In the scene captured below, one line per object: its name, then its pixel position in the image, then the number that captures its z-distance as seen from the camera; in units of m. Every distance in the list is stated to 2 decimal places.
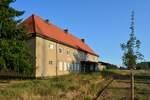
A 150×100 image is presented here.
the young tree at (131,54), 7.50
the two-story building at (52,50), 19.43
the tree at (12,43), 13.98
